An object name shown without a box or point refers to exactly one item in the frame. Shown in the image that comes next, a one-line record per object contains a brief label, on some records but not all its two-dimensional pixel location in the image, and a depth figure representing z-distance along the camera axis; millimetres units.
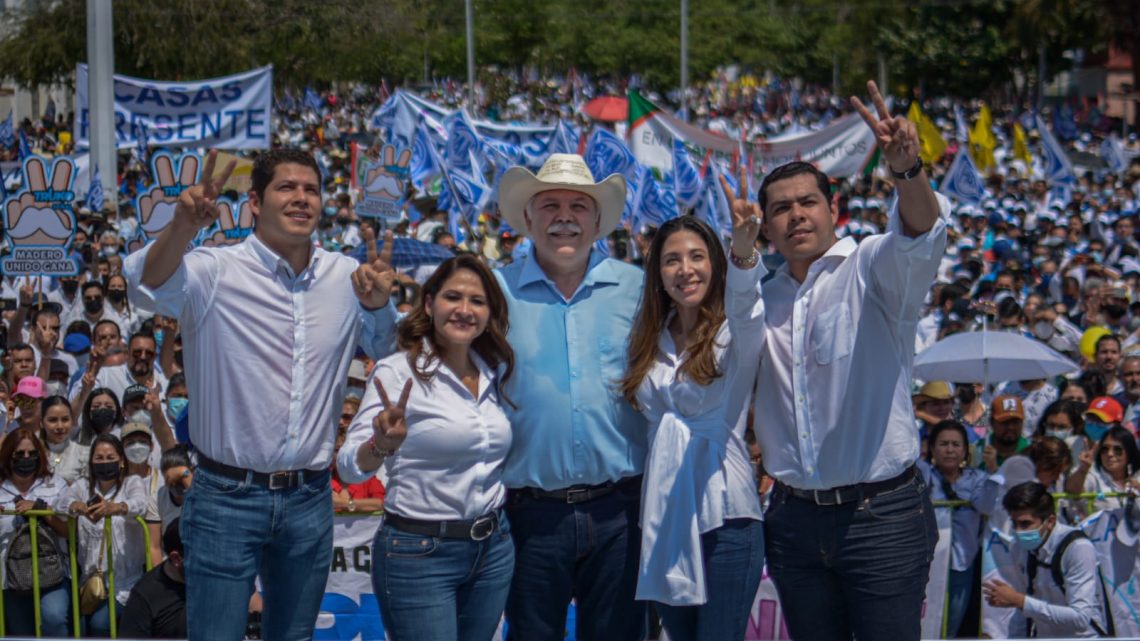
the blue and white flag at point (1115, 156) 23859
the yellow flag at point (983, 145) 22984
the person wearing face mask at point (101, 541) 6066
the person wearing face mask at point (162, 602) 5758
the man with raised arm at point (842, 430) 3562
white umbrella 7398
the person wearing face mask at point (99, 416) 7273
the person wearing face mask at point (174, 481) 6098
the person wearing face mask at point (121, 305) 10430
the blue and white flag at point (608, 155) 13344
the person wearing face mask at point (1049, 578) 5625
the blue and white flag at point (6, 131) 17203
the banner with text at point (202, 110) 14930
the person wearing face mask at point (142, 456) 6547
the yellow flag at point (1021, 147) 23812
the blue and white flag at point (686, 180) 14492
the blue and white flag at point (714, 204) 13477
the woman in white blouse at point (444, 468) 3604
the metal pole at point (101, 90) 15086
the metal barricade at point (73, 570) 5930
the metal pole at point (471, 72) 24797
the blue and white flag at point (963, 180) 17078
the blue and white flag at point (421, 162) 16016
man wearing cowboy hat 3756
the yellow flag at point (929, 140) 21688
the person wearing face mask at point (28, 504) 6043
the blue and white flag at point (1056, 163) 19703
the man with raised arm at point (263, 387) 3648
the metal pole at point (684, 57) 29245
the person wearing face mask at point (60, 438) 7077
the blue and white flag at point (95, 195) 14664
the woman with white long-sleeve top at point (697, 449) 3643
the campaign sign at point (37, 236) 9695
